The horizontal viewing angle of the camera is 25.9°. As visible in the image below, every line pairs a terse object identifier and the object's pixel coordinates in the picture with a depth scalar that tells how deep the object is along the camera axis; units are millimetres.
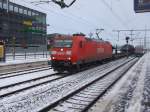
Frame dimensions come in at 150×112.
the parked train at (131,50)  67225
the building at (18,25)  65125
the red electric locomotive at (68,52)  23250
